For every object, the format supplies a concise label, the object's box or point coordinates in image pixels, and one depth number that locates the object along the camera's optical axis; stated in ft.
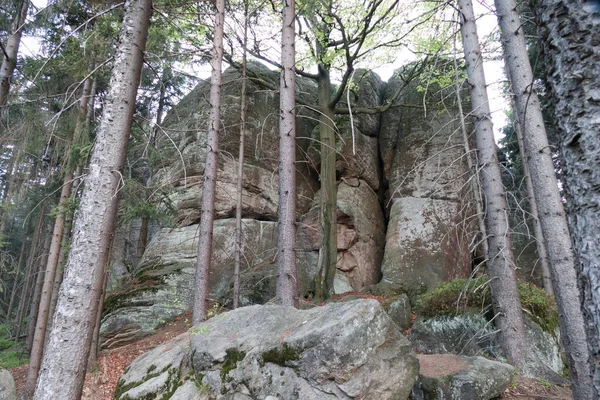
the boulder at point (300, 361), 12.17
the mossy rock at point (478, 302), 24.72
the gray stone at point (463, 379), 14.55
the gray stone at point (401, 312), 30.86
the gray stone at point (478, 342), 20.76
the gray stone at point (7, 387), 25.21
